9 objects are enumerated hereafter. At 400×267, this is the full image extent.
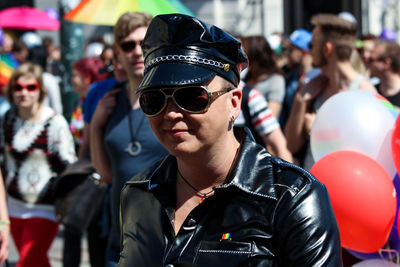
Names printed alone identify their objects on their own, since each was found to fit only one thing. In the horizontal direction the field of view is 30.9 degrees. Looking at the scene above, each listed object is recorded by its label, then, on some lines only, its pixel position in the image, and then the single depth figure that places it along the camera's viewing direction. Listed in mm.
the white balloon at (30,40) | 13961
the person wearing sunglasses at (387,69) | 6262
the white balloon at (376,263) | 3333
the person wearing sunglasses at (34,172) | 5691
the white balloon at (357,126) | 3455
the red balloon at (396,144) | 3237
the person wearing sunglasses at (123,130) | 3822
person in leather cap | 2059
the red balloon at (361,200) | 3154
